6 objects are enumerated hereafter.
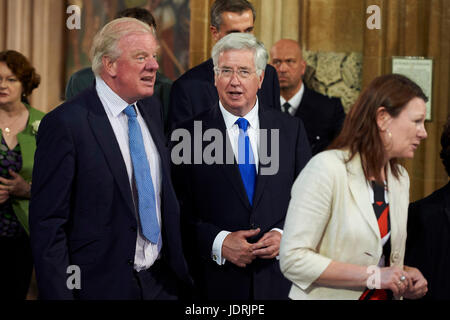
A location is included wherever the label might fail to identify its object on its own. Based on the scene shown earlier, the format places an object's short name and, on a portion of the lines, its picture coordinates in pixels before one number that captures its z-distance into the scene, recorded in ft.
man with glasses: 22.02
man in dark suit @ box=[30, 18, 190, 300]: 18.62
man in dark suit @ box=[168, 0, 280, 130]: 25.02
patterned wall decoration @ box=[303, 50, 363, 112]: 37.63
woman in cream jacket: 16.89
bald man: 31.53
